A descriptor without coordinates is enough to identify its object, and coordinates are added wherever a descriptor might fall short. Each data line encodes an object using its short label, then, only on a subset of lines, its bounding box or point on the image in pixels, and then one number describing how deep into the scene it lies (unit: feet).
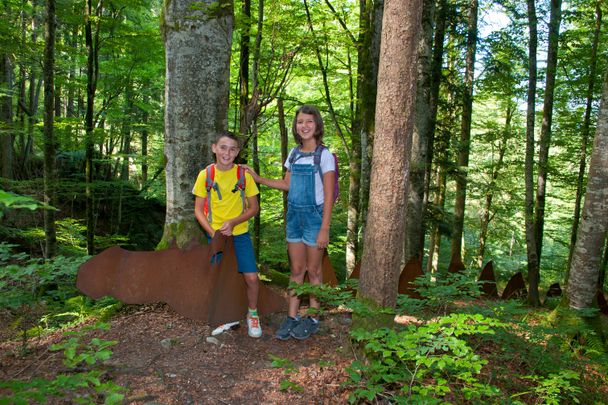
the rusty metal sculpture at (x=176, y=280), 12.98
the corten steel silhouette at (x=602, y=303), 27.08
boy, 12.22
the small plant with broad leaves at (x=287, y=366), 8.18
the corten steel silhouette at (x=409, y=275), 19.38
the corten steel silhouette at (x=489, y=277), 27.24
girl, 11.53
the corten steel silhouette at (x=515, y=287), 31.12
